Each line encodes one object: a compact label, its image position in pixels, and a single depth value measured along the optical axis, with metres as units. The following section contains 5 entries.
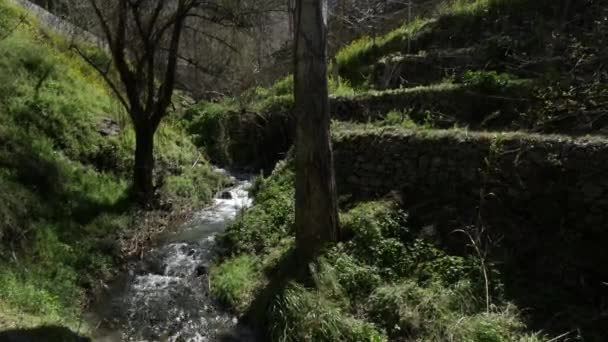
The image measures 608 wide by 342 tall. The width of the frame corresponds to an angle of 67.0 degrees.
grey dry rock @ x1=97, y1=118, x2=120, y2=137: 10.63
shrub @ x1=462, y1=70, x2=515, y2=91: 7.65
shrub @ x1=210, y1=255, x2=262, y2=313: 6.25
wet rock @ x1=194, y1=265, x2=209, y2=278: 7.28
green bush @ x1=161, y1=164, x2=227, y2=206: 10.73
